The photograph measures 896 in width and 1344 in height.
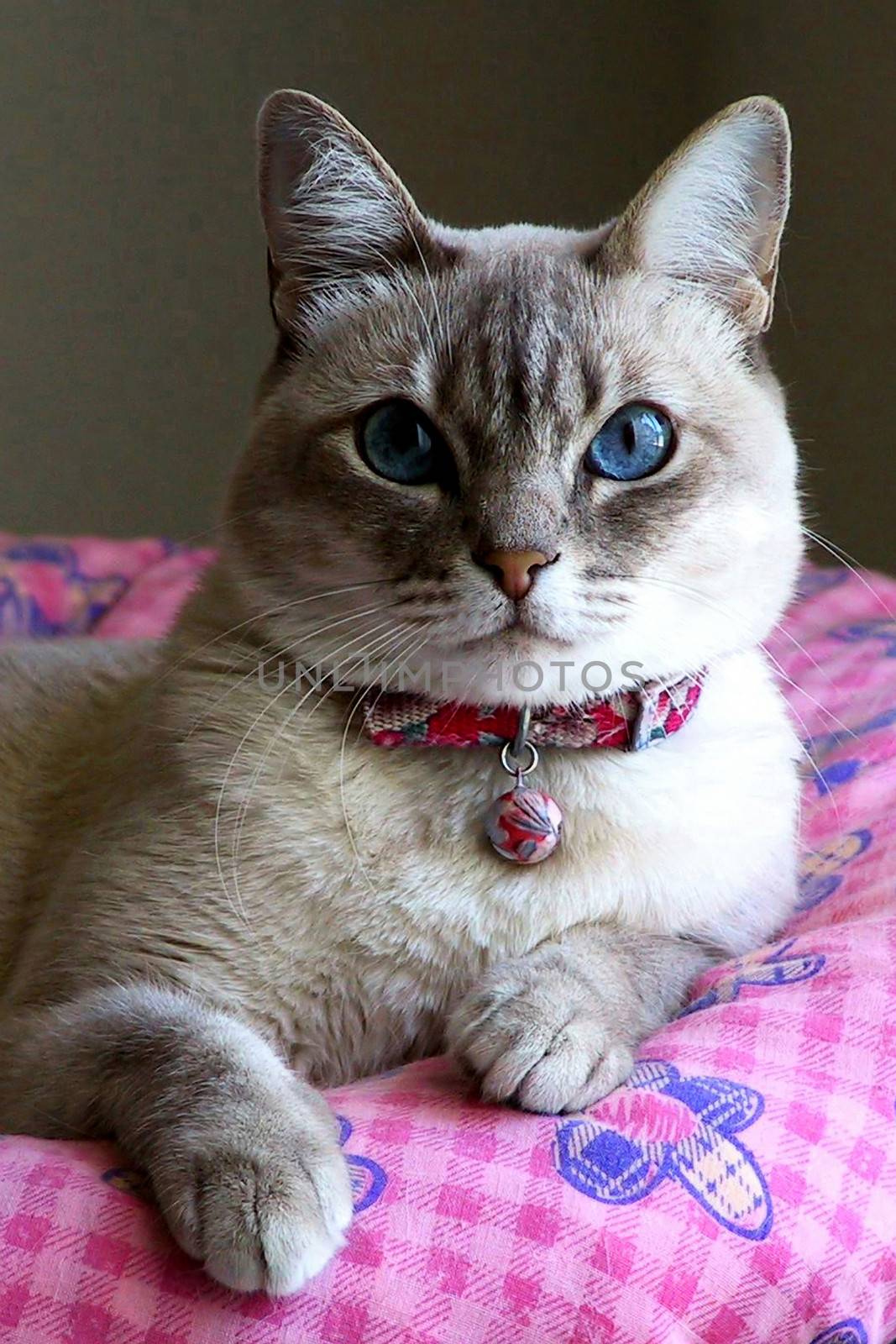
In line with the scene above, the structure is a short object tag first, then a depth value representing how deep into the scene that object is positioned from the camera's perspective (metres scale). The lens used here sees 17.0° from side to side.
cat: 0.57
